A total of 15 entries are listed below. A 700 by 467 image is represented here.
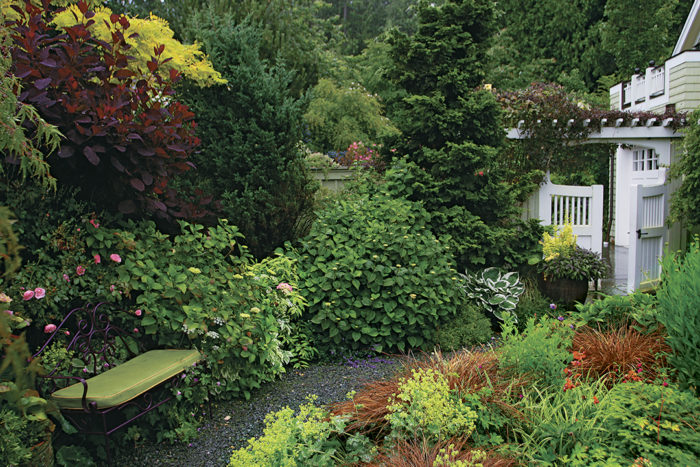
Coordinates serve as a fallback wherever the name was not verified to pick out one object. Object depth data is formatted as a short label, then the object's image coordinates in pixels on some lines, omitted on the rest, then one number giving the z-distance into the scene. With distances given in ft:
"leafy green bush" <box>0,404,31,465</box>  6.68
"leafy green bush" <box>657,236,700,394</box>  8.20
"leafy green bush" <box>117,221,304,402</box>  10.14
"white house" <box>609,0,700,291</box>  22.74
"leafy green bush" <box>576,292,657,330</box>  11.17
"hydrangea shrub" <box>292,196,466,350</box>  13.88
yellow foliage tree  12.84
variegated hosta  17.07
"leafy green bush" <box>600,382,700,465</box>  6.79
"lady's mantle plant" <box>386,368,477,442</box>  7.67
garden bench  7.81
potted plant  18.93
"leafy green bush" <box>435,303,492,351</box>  14.53
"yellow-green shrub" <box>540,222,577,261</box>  19.51
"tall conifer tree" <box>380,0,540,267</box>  18.47
